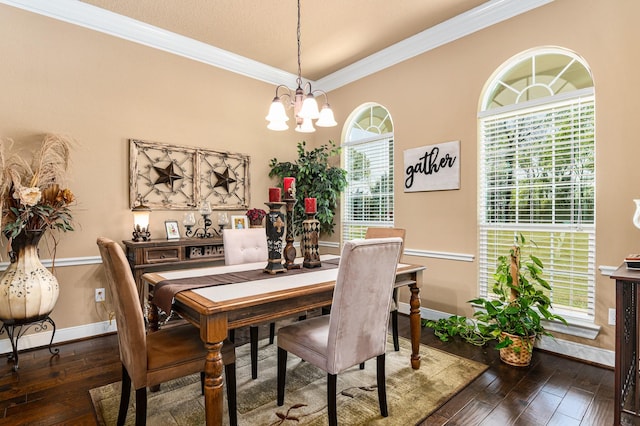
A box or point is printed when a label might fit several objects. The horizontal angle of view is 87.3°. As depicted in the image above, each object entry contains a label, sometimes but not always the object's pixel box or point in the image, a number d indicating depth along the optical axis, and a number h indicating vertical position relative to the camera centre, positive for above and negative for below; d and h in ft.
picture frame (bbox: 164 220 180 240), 11.40 -0.65
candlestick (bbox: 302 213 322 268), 7.66 -0.77
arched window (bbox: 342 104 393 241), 13.50 +1.62
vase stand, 8.23 -3.24
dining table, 4.92 -1.45
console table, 9.98 -1.39
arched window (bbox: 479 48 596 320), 8.68 +1.08
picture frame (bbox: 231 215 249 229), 13.01 -0.47
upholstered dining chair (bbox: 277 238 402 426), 5.44 -2.00
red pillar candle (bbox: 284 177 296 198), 7.22 +0.47
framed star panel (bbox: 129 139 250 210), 11.23 +1.22
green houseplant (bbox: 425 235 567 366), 8.30 -2.67
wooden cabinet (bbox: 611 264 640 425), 5.62 -2.53
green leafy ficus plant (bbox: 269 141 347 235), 13.97 +1.26
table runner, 5.73 -1.38
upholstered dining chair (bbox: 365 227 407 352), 9.07 -0.82
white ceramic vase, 8.16 -1.86
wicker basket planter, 8.26 -3.54
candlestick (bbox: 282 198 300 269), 7.32 -0.93
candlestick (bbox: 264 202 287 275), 6.95 -0.56
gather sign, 10.98 +1.41
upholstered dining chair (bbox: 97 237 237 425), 4.96 -2.32
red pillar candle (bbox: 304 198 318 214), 7.47 +0.09
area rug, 6.20 -3.87
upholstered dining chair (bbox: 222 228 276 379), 8.89 -1.00
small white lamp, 10.55 -0.39
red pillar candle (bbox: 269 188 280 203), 6.86 +0.30
